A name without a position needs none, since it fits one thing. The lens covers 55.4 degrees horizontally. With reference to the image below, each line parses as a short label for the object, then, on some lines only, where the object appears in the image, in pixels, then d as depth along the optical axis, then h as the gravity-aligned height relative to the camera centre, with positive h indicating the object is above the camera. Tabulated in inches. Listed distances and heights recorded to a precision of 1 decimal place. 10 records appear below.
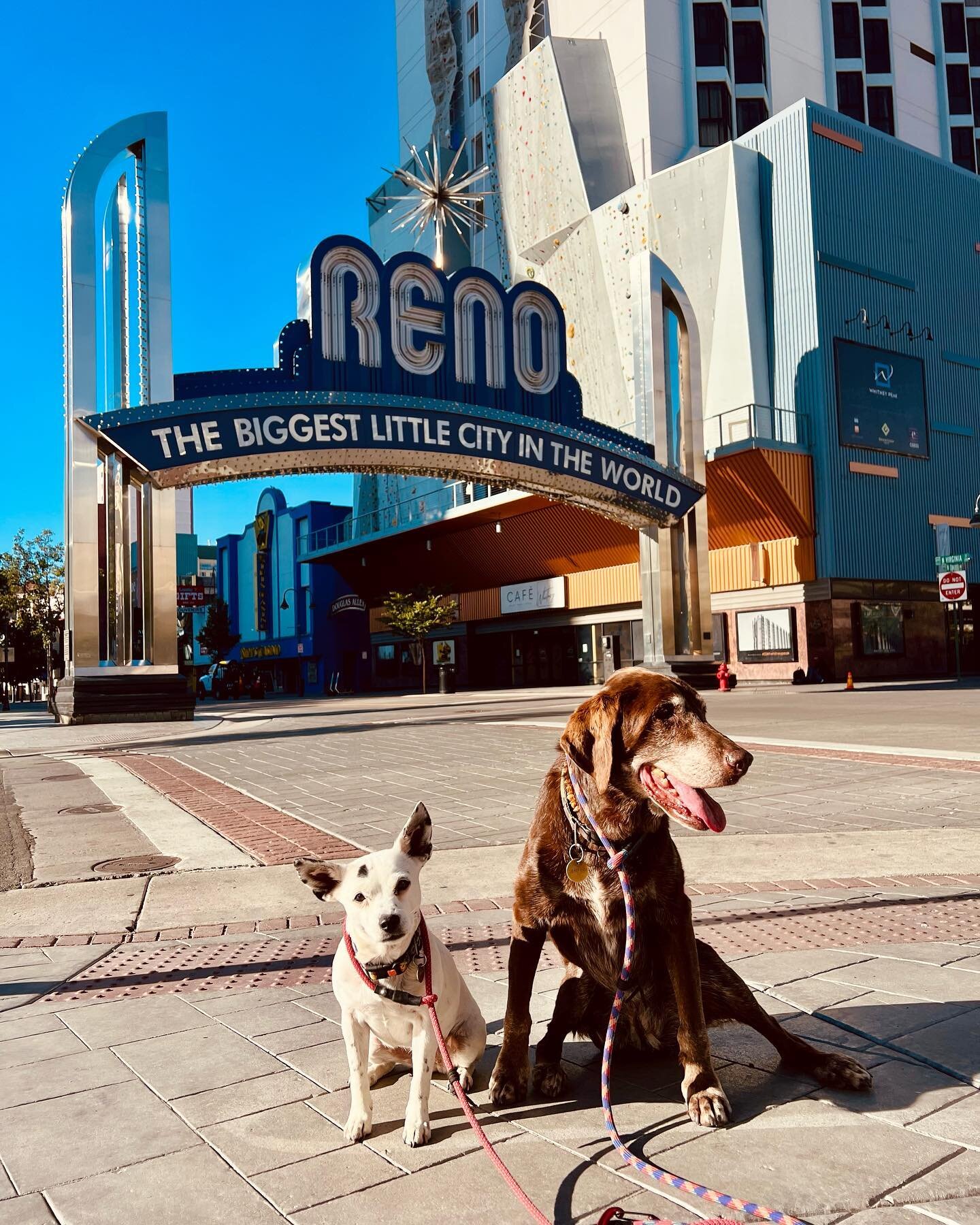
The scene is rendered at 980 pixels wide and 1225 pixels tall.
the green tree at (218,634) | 2491.4 +70.7
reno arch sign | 698.2 +202.5
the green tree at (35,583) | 1697.8 +153.7
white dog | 94.5 -32.2
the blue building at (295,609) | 2256.4 +118.6
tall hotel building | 1354.6 +520.2
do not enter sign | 1087.0 +52.8
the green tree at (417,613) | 1775.3 +76.2
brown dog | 96.7 -26.1
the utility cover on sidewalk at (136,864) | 242.1 -53.2
